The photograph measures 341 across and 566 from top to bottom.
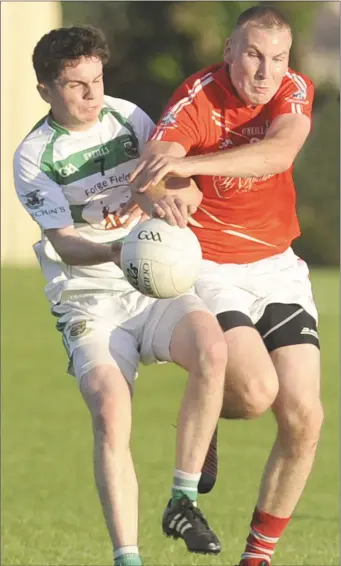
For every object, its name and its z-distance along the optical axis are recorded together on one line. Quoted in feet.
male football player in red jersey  51.98
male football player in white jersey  51.70
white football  50.19
